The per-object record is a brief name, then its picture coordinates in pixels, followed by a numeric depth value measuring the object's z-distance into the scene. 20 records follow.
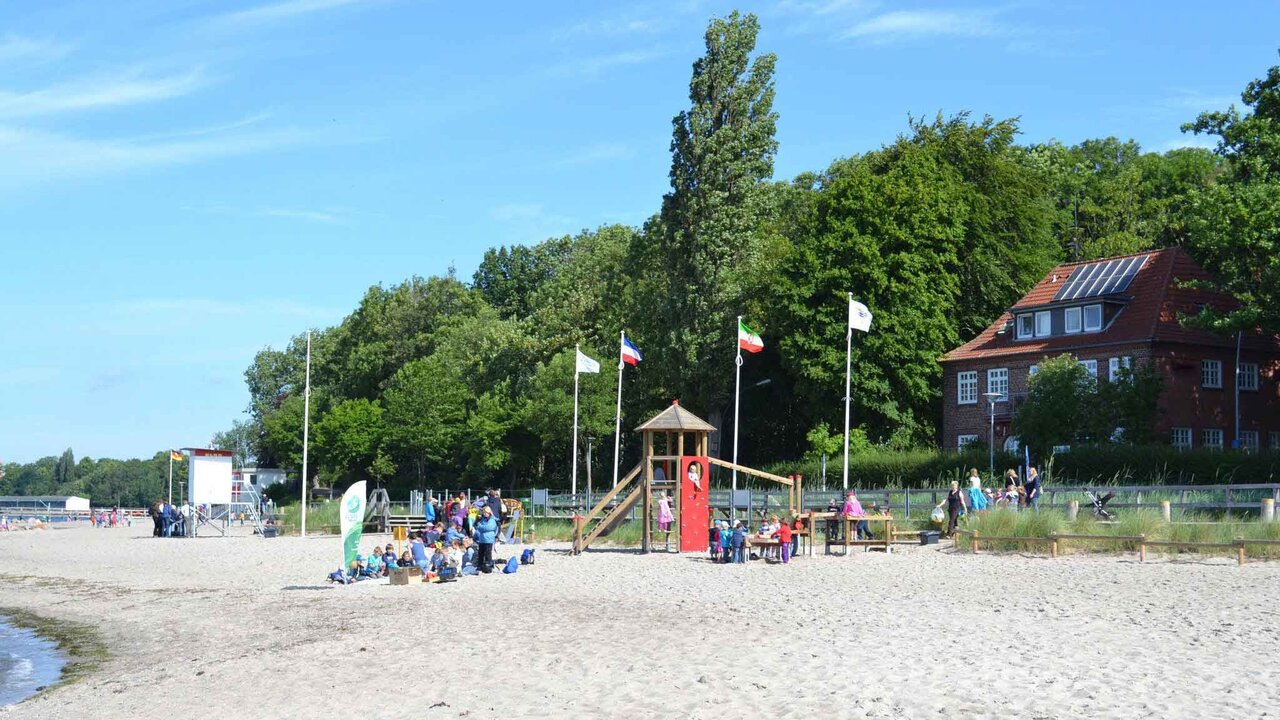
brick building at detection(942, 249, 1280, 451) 53.22
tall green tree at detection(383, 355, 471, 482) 79.25
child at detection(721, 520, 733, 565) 30.88
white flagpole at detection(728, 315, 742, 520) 39.72
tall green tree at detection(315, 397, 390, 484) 89.44
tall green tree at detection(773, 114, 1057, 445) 57.19
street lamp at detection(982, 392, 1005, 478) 48.05
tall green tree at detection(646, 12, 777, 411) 58.00
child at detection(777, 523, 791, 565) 30.28
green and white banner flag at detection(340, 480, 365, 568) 29.27
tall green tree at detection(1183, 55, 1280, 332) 41.78
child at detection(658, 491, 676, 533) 35.44
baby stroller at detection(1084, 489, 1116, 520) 32.06
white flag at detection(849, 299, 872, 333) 47.78
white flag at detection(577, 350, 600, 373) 54.41
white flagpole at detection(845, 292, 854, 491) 47.56
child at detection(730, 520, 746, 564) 30.66
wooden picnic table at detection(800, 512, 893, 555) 32.29
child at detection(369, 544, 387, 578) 30.45
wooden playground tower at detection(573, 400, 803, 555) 35.09
